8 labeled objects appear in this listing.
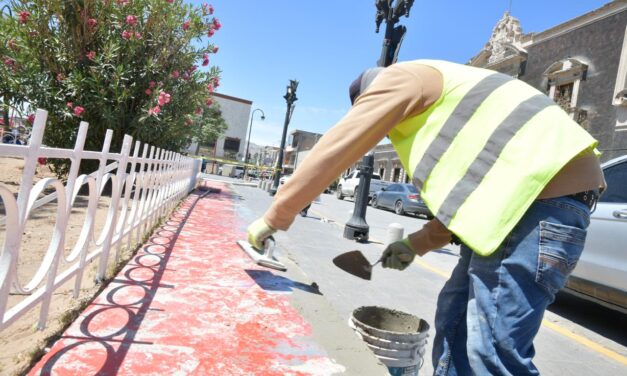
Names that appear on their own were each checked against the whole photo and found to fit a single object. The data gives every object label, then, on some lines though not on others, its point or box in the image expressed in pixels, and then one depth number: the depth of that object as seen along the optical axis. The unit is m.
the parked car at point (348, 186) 24.70
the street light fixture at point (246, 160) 34.93
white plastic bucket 2.01
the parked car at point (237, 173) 41.36
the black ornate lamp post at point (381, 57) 8.13
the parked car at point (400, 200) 17.16
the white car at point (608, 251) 3.98
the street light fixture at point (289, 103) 18.28
